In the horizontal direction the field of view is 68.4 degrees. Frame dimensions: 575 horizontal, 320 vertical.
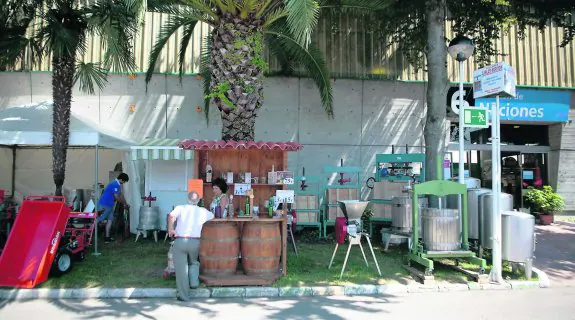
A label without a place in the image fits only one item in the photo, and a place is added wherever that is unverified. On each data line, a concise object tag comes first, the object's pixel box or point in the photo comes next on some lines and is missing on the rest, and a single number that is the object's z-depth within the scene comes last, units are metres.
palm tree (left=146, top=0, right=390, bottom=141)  8.29
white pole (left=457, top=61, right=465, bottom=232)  7.77
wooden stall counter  6.92
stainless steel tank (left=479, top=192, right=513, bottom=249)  7.80
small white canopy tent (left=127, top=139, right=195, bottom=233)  10.49
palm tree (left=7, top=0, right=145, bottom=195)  8.42
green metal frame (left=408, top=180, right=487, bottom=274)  7.26
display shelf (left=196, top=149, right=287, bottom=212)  8.43
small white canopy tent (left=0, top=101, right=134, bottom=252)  8.99
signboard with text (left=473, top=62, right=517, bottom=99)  7.26
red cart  6.58
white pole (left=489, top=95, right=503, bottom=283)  7.04
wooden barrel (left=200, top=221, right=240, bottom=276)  6.92
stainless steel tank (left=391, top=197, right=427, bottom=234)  9.04
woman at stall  7.20
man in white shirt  6.15
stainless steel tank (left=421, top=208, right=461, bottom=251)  7.35
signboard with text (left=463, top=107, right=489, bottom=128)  7.71
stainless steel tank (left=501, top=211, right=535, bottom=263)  7.18
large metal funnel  7.44
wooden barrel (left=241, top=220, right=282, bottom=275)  6.97
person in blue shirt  9.96
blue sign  14.01
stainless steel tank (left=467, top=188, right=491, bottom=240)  8.12
